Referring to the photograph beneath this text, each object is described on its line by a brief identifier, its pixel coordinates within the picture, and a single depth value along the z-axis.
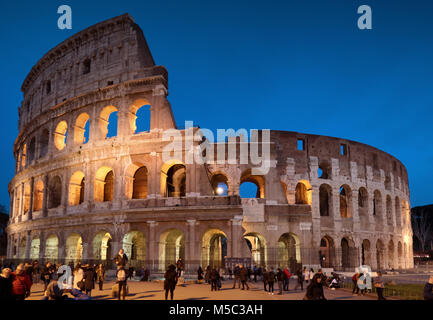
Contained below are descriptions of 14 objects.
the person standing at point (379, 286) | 13.98
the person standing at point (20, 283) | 9.21
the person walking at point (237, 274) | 18.69
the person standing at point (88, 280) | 13.78
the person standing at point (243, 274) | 17.92
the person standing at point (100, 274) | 16.94
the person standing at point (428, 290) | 9.13
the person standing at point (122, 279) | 13.01
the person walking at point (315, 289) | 9.31
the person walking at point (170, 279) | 12.27
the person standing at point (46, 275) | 16.43
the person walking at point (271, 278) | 16.62
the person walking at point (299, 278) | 18.70
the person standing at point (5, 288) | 8.02
